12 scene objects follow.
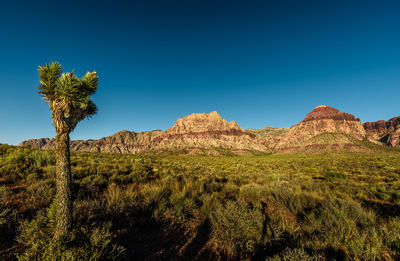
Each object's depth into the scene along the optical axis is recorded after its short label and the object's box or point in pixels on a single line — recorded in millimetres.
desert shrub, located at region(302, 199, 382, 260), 2992
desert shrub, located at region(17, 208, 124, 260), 2375
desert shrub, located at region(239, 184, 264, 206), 6805
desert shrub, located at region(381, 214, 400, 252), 3283
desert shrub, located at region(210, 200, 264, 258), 3555
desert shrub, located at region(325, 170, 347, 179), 14566
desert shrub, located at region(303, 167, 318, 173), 19788
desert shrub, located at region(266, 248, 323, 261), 2588
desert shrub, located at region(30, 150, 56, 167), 10150
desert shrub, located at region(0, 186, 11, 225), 3709
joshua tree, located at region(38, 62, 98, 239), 3314
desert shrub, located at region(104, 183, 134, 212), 4973
